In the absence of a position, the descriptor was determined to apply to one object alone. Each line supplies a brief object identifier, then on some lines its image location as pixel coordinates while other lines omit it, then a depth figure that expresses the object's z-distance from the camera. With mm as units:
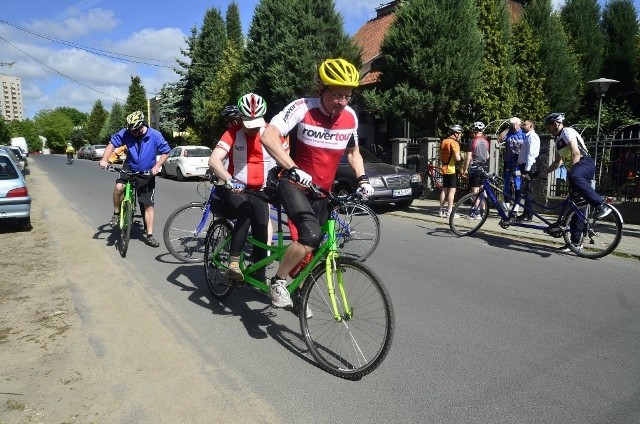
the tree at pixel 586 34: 25000
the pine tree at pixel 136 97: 77125
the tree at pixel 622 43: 25609
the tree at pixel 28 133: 99688
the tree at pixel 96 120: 105188
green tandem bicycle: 3354
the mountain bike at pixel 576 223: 6852
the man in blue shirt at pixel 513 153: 9648
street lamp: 15192
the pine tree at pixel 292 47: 22109
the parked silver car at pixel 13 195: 8961
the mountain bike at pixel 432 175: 14312
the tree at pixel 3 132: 40444
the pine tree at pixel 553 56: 22016
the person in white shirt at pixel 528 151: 9383
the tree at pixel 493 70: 18531
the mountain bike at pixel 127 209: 7066
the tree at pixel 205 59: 35406
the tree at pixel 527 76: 21047
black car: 11672
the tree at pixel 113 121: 90312
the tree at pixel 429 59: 16688
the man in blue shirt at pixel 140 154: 7379
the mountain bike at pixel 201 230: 6660
